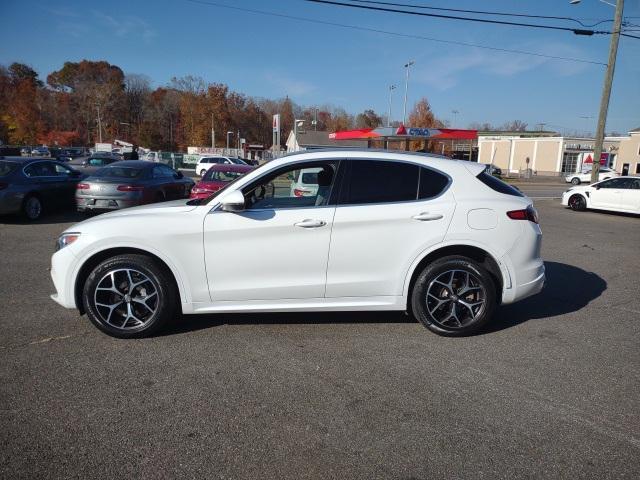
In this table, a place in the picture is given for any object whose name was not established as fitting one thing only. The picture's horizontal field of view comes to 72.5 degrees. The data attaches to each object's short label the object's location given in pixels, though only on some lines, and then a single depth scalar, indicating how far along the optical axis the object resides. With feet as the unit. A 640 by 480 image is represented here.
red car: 36.67
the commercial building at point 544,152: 208.33
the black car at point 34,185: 32.96
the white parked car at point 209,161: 110.83
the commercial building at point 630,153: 205.77
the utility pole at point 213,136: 269.03
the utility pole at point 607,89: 59.52
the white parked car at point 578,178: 122.31
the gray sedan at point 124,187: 33.12
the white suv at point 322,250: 13.00
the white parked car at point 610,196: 51.19
